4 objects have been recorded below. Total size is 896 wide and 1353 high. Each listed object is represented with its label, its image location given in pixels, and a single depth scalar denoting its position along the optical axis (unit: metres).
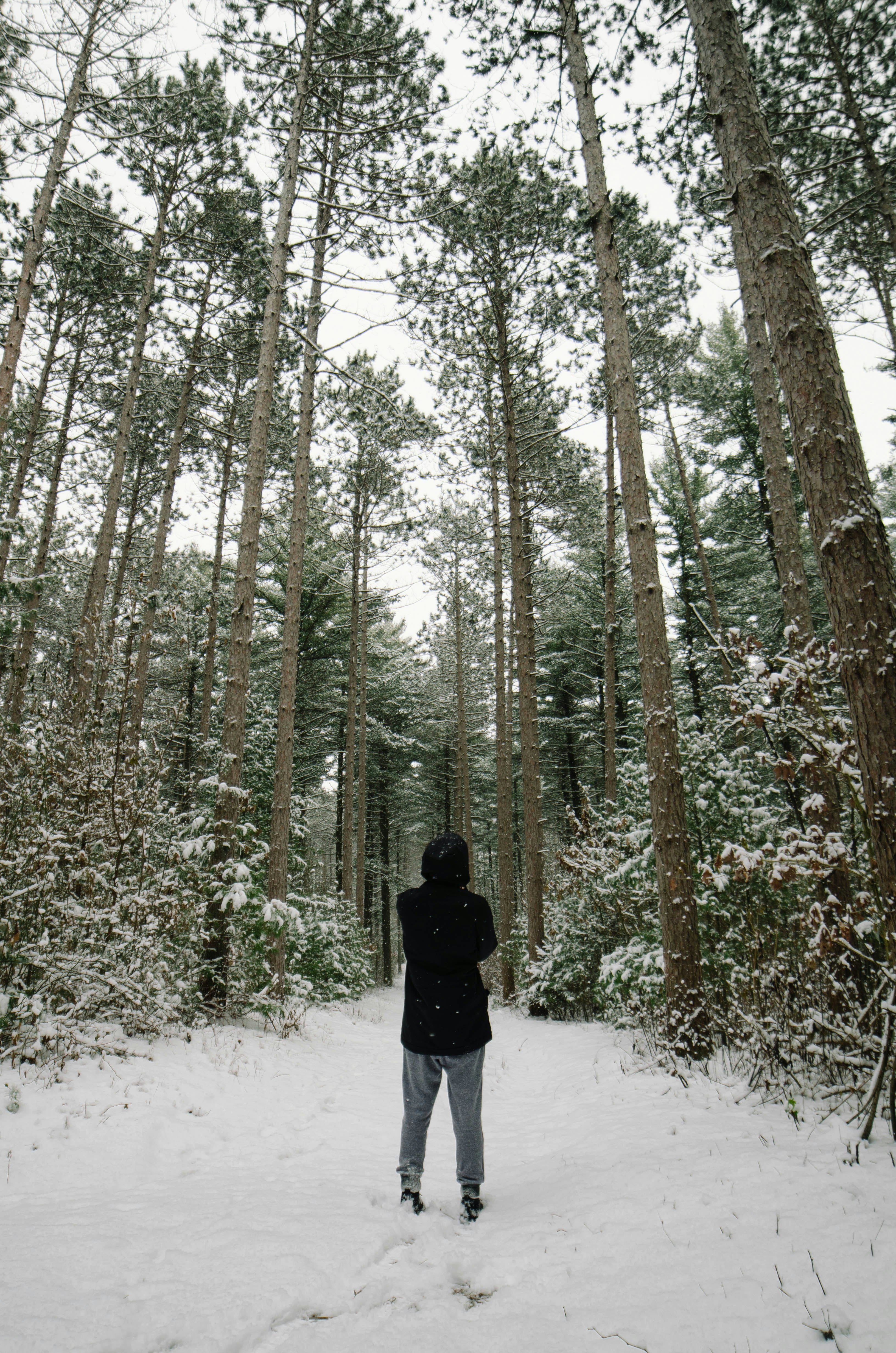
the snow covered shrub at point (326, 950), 10.97
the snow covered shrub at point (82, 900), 4.98
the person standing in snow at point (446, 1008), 3.27
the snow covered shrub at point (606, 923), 7.18
